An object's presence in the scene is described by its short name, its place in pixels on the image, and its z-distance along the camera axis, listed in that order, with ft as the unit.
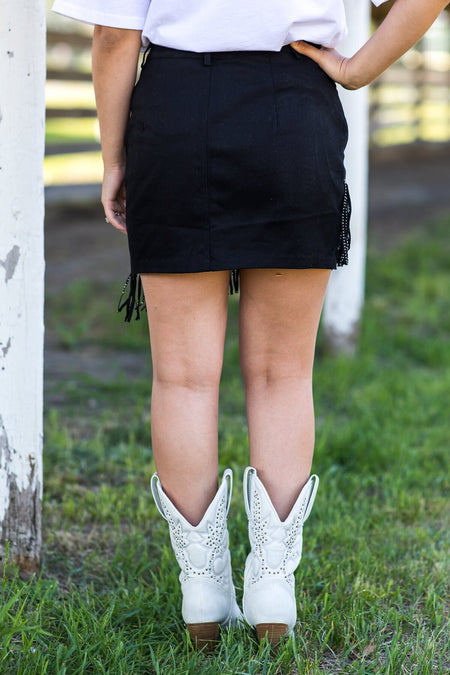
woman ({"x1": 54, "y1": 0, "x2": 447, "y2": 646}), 10.46
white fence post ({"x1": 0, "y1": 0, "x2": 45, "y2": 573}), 11.49
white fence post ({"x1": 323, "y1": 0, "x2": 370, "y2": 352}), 17.60
